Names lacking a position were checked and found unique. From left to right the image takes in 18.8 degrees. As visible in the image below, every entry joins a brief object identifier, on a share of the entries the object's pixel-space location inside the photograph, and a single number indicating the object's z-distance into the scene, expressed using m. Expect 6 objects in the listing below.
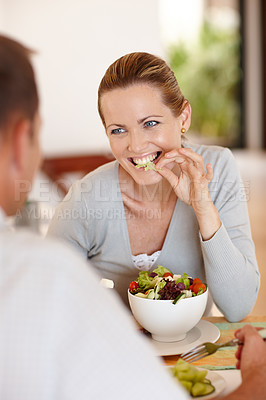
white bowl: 1.53
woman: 1.78
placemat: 1.45
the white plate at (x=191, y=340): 1.51
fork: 1.45
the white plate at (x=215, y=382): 1.32
